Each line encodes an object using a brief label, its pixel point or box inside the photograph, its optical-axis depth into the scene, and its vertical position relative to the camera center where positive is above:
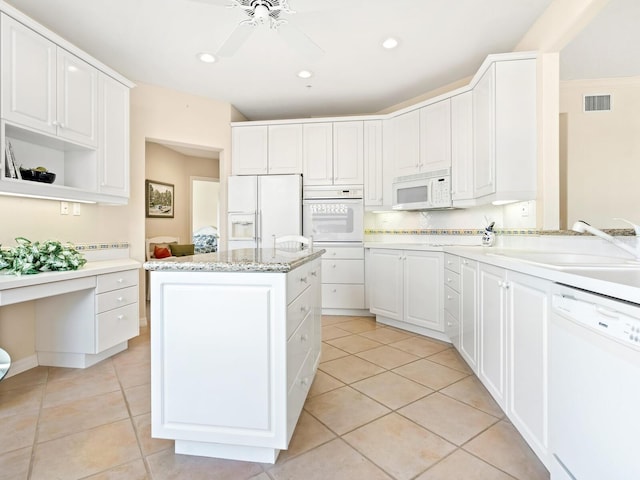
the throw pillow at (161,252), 4.78 -0.20
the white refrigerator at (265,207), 4.02 +0.40
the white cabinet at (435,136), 3.31 +1.09
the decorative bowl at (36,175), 2.23 +0.45
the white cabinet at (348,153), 4.03 +1.08
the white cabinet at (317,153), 4.09 +1.09
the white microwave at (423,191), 3.33 +0.53
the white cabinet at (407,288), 3.04 -0.52
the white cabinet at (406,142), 3.61 +1.11
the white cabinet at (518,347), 1.30 -0.52
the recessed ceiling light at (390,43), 2.76 +1.72
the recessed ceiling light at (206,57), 3.01 +1.74
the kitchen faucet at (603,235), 1.67 +0.02
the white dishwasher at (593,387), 0.82 -0.44
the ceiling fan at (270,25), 1.89 +1.35
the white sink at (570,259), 1.35 -0.11
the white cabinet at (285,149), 4.13 +1.16
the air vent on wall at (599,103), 3.04 +1.30
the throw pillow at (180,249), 5.13 -0.18
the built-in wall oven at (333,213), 3.99 +0.32
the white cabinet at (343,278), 3.95 -0.49
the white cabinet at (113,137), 2.74 +0.91
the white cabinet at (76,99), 2.36 +1.08
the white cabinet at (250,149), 4.16 +1.16
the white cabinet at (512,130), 2.52 +0.87
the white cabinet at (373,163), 3.99 +0.94
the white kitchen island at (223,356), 1.39 -0.52
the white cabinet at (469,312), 2.11 -0.51
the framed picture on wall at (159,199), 5.27 +0.68
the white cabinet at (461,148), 3.10 +0.90
